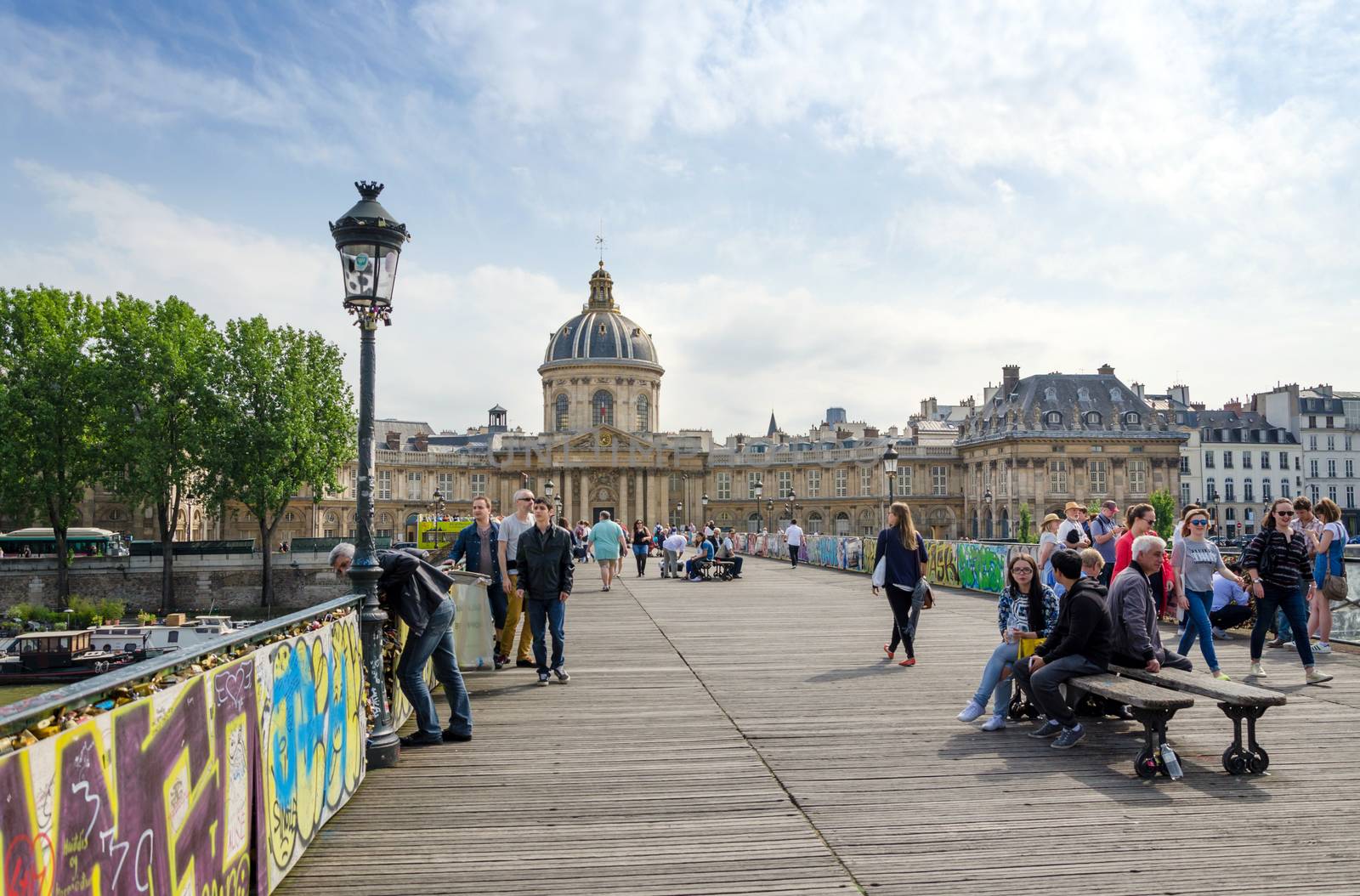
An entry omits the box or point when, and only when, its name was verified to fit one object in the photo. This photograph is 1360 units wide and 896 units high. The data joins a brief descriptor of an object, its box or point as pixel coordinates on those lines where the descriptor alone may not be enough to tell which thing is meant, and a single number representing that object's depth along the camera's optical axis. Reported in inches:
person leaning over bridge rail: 306.8
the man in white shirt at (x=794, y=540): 1390.3
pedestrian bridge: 148.4
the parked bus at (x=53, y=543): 2317.9
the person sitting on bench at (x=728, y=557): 1158.3
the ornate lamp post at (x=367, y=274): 316.5
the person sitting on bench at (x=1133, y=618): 321.4
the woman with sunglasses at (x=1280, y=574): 421.1
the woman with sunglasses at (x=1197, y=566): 423.8
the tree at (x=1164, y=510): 2856.8
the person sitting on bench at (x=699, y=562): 1136.8
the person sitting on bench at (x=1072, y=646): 316.2
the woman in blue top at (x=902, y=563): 471.2
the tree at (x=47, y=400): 1673.2
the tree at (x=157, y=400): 1775.3
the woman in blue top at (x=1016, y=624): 347.3
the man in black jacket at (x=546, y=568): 418.0
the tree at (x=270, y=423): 1893.5
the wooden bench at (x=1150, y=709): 272.8
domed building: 3567.9
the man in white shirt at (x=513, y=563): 473.1
